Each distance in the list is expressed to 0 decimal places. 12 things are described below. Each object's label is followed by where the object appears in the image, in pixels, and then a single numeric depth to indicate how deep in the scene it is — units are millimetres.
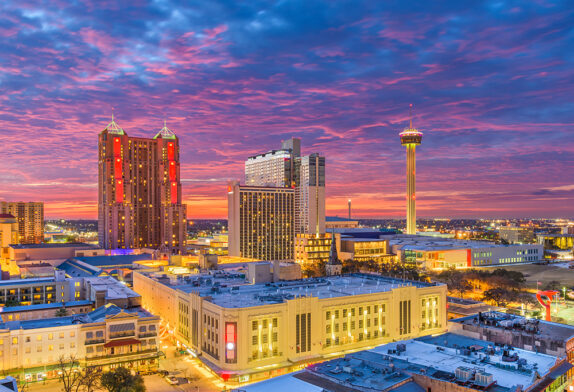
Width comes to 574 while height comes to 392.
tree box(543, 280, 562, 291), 150100
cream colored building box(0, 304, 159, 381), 73188
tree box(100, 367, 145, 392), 60294
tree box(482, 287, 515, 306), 123312
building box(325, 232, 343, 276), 151000
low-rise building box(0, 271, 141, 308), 115312
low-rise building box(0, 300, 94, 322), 92312
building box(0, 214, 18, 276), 188950
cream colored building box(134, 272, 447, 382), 72312
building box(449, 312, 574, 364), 66500
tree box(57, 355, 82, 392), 70750
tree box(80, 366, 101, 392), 63853
